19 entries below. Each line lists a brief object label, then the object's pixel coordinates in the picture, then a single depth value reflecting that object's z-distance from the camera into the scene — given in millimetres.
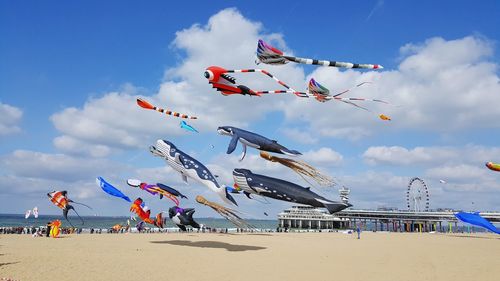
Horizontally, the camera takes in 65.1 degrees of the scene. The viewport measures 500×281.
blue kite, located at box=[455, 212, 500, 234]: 48062
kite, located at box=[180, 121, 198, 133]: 22111
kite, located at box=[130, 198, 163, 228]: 33519
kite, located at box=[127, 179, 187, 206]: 28078
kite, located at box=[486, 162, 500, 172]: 49094
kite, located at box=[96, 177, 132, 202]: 31797
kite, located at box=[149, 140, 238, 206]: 20000
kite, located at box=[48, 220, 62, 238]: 36969
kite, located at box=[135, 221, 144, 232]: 49512
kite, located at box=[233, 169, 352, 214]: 16200
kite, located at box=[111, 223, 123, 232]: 51975
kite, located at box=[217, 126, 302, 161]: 17188
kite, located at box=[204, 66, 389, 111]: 15391
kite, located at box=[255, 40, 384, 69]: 12271
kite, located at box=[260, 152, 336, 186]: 16123
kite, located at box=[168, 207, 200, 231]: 25458
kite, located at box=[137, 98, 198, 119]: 20762
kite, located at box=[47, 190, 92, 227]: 34069
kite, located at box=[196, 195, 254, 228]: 19478
